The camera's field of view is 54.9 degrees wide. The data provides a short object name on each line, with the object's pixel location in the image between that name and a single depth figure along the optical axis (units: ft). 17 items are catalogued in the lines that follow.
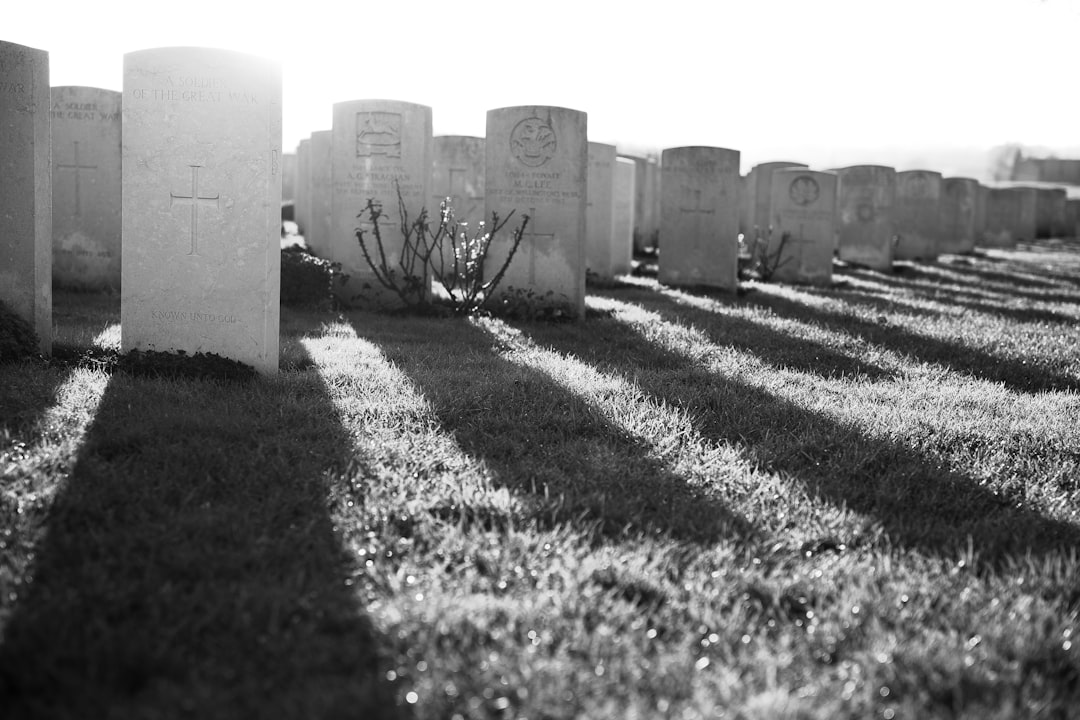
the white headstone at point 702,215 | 39.65
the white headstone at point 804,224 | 47.57
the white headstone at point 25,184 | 18.56
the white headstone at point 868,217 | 57.88
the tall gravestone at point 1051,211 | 116.57
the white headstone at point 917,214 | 69.36
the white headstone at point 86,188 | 31.09
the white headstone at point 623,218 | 44.99
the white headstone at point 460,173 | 41.55
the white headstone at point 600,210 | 41.81
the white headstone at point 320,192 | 43.01
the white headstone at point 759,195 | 64.59
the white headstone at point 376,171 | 29.94
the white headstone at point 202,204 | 17.56
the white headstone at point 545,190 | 29.99
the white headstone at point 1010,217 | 94.68
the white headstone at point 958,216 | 78.12
